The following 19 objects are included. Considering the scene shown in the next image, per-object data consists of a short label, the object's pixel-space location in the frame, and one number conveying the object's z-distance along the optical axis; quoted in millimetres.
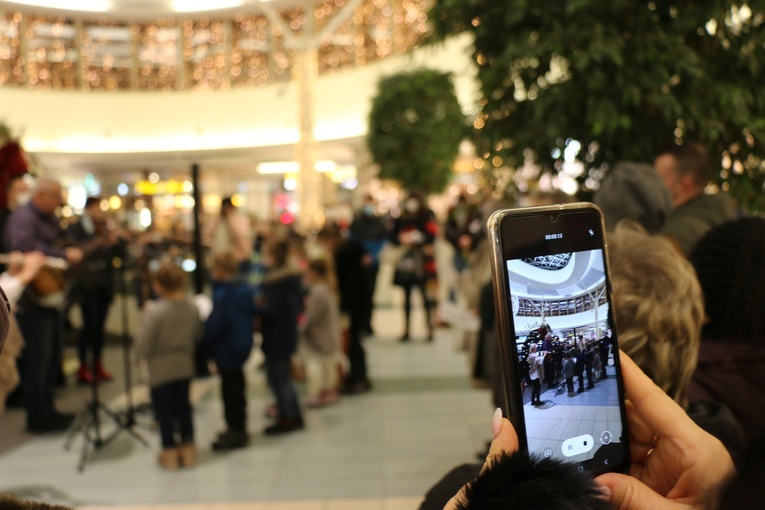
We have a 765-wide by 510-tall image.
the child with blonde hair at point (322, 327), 6027
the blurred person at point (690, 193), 3229
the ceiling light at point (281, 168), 13234
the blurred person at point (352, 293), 6711
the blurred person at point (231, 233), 7344
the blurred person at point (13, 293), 3752
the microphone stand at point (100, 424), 5026
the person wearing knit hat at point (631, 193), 3037
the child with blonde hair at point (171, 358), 4715
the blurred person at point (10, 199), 5718
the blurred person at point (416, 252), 8875
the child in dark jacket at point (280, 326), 5391
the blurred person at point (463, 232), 8930
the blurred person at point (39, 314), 5441
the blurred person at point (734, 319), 1708
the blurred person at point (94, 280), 5465
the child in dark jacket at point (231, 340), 5008
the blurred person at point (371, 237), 8609
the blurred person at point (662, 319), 1562
